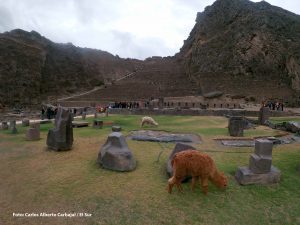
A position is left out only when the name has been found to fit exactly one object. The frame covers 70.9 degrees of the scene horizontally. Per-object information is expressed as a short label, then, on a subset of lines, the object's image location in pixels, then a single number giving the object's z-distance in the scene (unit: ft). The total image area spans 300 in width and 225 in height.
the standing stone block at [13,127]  38.68
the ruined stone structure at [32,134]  32.29
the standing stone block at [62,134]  26.86
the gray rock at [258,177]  18.87
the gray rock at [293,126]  36.44
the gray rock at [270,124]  41.69
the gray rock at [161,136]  31.34
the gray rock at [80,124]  42.67
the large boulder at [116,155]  21.28
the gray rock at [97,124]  40.32
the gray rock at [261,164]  19.18
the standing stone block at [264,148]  19.66
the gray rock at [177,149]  20.38
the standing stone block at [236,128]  34.72
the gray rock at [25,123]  46.69
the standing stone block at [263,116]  46.16
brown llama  17.61
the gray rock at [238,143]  29.40
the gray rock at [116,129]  33.85
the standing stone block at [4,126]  43.65
